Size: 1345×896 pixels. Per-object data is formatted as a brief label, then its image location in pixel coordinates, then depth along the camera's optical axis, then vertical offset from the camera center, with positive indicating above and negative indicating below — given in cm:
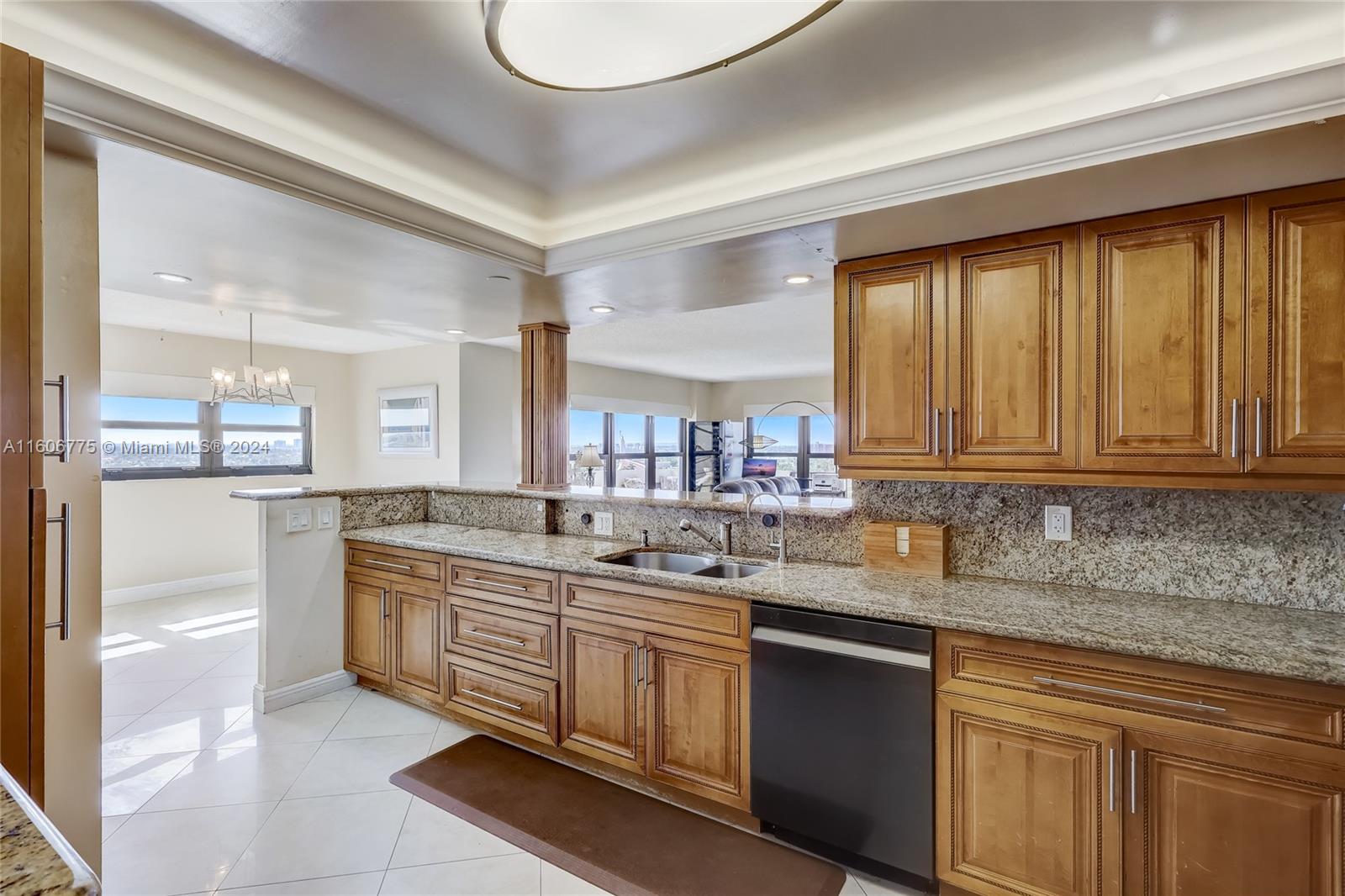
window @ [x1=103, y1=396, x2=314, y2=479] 529 +9
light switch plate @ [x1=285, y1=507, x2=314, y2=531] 331 -38
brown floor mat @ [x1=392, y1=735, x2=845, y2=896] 202 -140
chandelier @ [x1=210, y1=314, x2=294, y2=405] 466 +50
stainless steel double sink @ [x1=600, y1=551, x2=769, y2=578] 273 -54
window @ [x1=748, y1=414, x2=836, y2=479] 1006 +6
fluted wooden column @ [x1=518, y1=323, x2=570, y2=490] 384 +22
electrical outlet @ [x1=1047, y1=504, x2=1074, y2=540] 228 -29
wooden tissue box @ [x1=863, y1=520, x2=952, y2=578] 239 -40
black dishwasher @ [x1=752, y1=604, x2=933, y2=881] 190 -94
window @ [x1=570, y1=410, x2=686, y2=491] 859 +0
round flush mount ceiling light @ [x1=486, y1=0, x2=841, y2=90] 130 +90
